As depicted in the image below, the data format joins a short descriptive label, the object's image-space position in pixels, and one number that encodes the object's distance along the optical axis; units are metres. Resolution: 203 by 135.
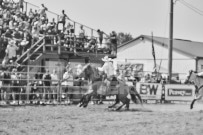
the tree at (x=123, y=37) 107.76
